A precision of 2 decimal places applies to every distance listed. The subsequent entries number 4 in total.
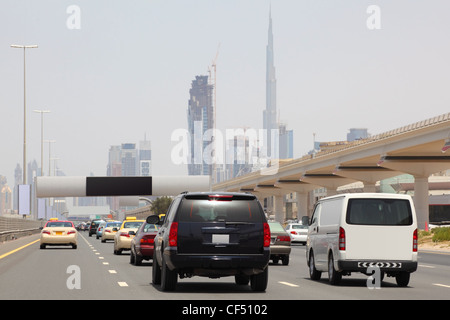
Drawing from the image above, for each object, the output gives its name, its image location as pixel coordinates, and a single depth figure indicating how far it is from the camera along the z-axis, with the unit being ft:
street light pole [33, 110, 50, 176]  406.04
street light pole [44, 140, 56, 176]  484.99
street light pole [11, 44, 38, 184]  269.54
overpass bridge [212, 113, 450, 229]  229.45
